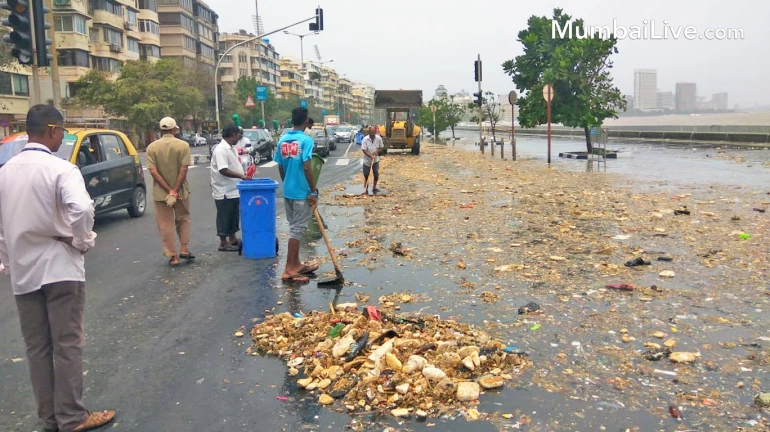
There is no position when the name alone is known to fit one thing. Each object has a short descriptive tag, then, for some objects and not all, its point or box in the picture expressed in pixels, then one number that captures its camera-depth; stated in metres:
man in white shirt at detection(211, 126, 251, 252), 8.41
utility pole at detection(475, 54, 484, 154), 29.20
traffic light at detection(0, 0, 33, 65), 11.30
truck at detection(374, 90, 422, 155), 33.53
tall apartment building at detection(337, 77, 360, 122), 164.90
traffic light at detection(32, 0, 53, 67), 11.59
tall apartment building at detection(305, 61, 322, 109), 162.88
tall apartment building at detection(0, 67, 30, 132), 44.72
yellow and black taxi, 10.70
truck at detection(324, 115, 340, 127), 79.25
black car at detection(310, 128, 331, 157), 32.31
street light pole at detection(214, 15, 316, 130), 28.56
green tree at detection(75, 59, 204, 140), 48.44
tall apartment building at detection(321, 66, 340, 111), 185.38
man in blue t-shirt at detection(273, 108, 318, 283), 7.04
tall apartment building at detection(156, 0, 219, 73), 83.94
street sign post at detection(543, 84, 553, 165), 21.84
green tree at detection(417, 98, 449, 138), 57.81
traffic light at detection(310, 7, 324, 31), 27.73
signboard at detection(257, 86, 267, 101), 39.99
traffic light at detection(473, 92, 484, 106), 30.25
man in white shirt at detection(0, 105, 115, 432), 3.50
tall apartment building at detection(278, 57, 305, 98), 143.88
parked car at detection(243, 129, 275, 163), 26.44
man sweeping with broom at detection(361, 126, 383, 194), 15.26
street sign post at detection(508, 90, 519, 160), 25.41
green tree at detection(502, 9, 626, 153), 26.91
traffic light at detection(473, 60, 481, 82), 29.22
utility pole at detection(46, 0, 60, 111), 14.92
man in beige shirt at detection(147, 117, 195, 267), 7.93
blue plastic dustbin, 7.89
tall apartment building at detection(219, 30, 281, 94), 110.57
